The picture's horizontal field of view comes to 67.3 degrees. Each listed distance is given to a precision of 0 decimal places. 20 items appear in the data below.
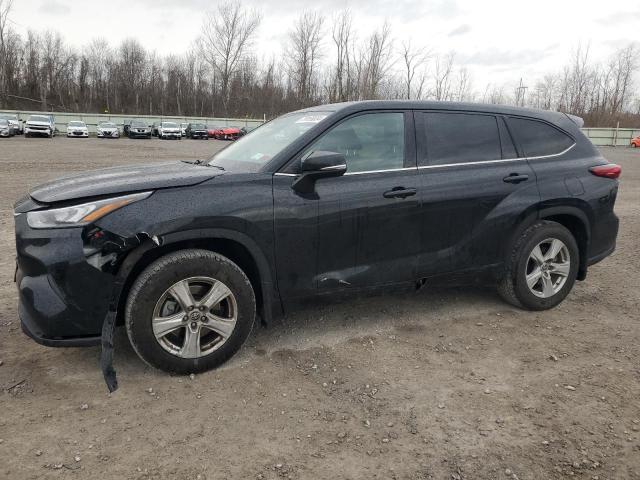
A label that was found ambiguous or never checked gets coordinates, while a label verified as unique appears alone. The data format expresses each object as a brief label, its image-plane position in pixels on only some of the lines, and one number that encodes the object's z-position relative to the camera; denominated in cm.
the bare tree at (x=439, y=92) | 6847
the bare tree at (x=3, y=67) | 6888
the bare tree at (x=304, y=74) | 6650
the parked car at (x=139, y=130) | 4081
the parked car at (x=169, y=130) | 4116
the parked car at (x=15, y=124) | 3636
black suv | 276
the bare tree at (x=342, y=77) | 6033
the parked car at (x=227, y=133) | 4531
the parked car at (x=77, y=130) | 3781
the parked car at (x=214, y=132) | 4597
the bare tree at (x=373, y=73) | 5444
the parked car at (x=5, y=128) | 3381
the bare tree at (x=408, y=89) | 5978
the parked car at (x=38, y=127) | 3556
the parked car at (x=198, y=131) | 4491
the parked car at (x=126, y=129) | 4202
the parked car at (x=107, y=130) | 3853
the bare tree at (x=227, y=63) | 7244
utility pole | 7312
